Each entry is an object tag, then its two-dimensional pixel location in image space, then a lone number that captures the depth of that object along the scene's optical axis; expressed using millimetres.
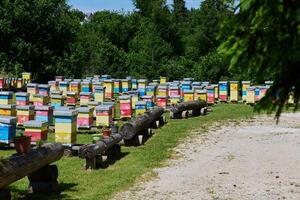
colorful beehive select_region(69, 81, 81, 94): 27203
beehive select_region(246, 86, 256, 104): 27300
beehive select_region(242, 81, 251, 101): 29291
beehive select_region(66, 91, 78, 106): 22875
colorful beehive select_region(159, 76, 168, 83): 35812
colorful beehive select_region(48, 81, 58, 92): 28266
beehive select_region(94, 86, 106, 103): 23500
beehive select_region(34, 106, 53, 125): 15914
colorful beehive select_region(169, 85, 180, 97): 26375
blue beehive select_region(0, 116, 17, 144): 12781
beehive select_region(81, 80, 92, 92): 27109
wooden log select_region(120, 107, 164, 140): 14883
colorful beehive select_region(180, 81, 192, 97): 28297
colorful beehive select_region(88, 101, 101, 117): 19078
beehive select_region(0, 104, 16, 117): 15836
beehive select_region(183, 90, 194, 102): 25266
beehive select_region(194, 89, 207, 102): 25695
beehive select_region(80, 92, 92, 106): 21647
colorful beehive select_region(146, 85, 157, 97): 25922
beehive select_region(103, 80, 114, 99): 28188
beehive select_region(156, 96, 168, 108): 24236
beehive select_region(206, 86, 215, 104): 27719
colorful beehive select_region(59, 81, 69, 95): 27016
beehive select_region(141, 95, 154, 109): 22312
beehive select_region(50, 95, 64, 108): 19984
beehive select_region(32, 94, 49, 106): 20250
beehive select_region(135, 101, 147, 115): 20312
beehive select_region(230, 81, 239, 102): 29234
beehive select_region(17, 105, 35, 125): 16188
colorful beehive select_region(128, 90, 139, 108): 22558
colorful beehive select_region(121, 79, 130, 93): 31219
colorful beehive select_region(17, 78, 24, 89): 33156
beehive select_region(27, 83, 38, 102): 24344
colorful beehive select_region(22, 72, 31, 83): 34094
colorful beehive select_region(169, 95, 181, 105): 25806
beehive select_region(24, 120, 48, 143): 12980
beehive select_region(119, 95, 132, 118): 20438
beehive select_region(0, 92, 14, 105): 18391
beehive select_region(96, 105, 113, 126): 17281
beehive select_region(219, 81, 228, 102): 29000
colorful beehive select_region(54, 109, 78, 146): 13312
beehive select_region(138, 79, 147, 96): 29689
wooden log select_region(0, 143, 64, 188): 8039
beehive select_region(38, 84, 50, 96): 23673
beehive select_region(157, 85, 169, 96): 25672
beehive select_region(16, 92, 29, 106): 19156
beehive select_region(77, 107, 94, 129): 16969
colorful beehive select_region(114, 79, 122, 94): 31172
